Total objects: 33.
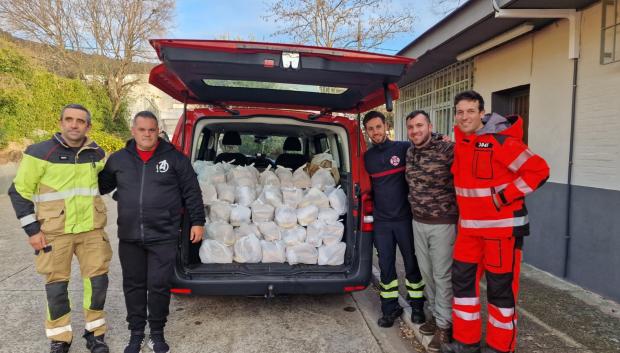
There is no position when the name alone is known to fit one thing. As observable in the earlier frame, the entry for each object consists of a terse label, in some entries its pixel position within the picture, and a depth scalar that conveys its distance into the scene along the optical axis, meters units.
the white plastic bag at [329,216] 3.53
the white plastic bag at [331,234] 3.45
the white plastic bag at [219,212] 3.43
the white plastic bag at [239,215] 3.47
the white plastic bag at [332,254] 3.39
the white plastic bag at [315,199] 3.59
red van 2.56
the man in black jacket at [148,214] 2.82
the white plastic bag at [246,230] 3.44
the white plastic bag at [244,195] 3.64
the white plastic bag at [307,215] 3.51
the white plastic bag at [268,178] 3.89
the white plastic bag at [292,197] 3.64
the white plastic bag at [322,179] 3.82
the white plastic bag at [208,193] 3.49
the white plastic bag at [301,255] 3.37
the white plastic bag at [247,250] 3.33
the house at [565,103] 3.90
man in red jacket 2.50
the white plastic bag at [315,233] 3.44
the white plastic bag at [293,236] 3.42
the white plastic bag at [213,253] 3.29
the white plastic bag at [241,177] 3.79
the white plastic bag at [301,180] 3.88
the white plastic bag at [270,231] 3.46
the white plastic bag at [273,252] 3.35
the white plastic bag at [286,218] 3.48
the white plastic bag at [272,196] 3.62
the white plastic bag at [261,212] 3.51
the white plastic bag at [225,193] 3.57
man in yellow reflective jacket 2.71
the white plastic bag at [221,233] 3.32
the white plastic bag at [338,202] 3.57
